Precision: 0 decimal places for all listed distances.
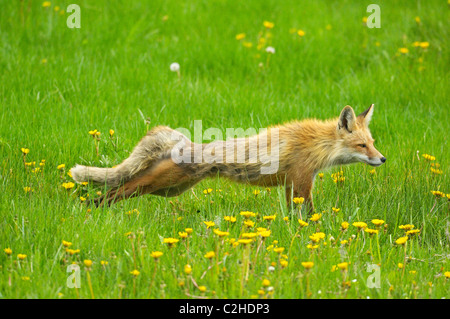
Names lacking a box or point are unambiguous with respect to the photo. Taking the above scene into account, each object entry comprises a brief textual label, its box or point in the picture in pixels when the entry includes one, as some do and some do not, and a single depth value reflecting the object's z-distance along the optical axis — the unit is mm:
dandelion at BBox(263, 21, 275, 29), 9414
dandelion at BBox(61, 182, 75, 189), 5157
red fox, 5434
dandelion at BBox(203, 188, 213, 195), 5602
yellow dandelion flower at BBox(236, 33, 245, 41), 9450
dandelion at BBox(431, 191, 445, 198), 5112
